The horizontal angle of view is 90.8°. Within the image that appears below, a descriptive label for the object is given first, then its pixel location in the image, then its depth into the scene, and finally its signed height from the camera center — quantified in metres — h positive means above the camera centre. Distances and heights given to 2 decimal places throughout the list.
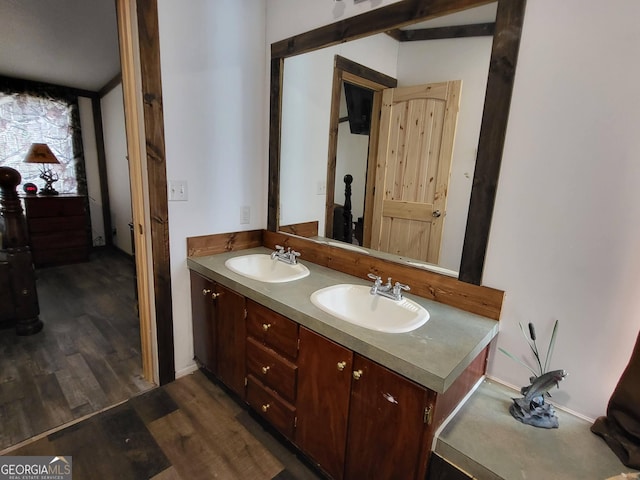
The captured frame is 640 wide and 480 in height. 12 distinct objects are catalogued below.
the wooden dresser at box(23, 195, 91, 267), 4.00 -0.92
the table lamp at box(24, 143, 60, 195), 3.99 -0.05
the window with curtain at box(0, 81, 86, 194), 3.98 +0.33
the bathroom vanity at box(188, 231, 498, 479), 1.04 -0.77
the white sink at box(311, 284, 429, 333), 1.30 -0.60
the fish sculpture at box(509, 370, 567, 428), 1.12 -0.81
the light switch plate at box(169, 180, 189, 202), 1.83 -0.16
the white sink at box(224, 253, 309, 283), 1.90 -0.61
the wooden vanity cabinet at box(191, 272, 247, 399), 1.72 -0.95
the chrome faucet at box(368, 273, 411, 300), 1.44 -0.53
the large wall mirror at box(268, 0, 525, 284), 1.27 +0.25
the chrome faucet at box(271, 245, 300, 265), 1.93 -0.53
